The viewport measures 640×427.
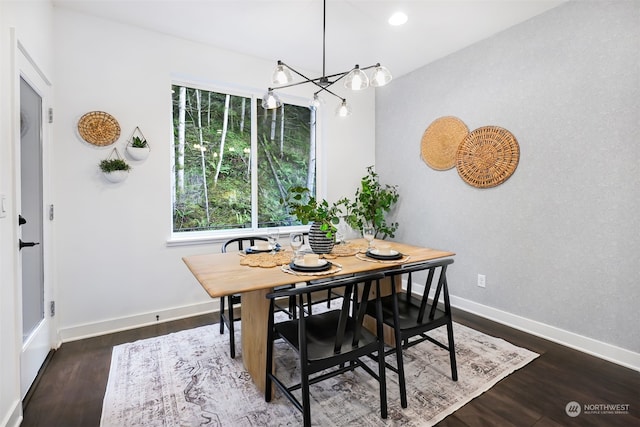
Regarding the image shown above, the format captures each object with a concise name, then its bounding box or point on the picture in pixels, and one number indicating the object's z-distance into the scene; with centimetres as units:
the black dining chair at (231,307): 222
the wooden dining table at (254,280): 153
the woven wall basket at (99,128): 247
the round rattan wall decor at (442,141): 317
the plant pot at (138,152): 263
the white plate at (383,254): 210
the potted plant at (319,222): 207
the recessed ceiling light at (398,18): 251
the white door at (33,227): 184
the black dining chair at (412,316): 171
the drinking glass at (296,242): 200
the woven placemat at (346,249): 222
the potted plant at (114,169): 253
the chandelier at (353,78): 199
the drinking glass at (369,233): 233
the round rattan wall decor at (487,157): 274
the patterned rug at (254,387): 164
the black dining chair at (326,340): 142
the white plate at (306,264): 178
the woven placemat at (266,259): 189
